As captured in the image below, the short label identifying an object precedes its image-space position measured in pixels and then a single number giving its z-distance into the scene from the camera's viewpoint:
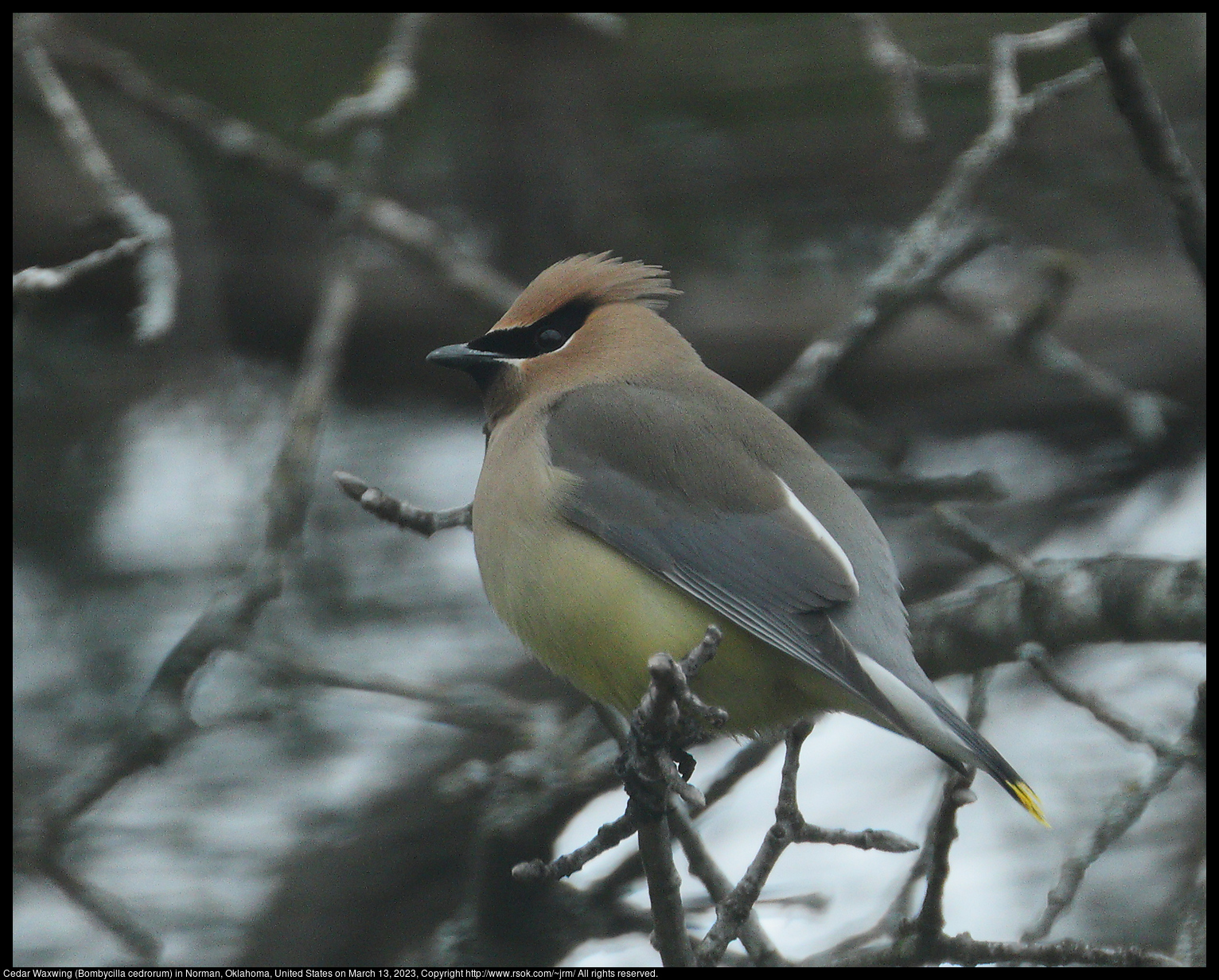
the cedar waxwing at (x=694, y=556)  5.82
